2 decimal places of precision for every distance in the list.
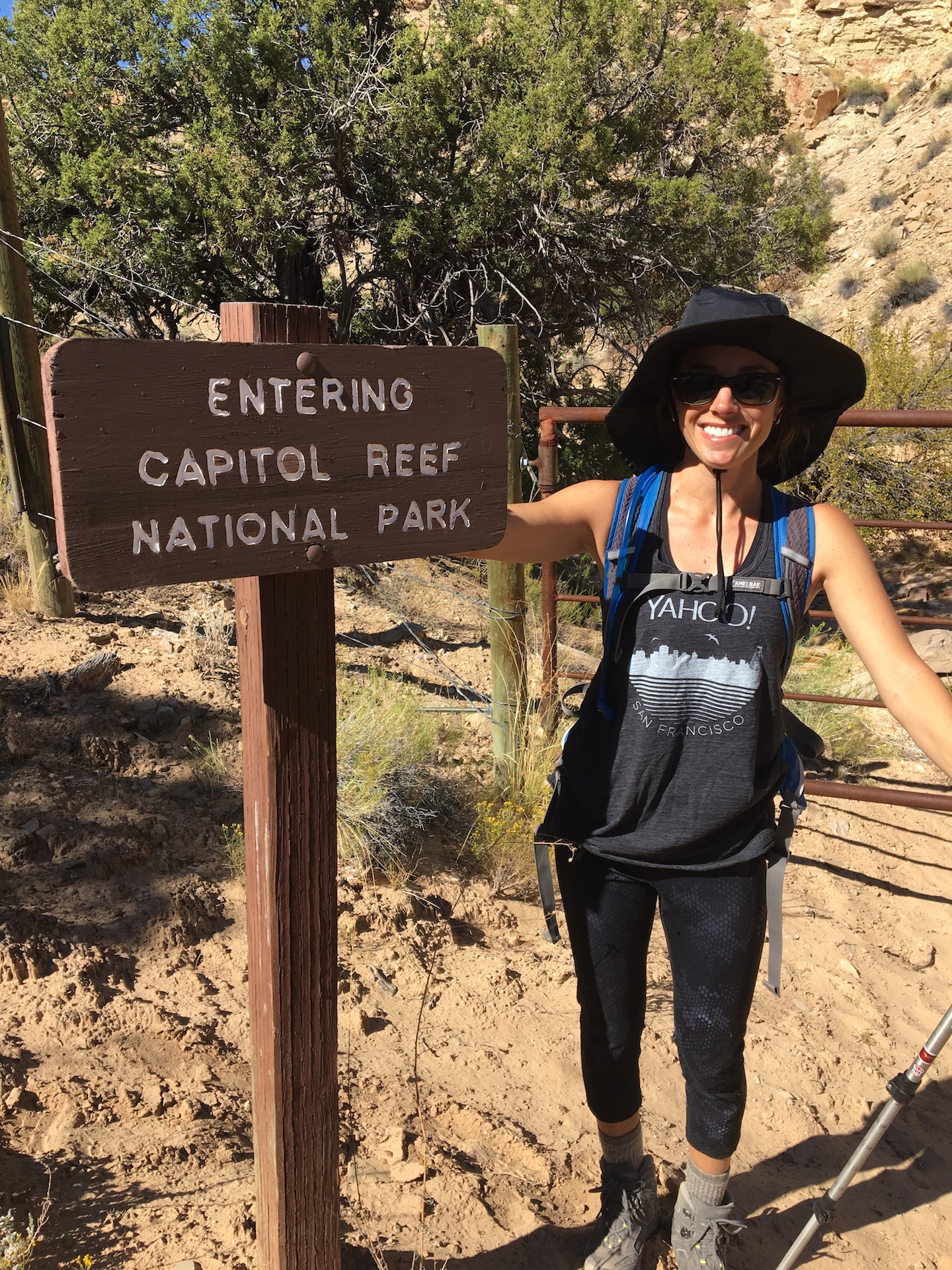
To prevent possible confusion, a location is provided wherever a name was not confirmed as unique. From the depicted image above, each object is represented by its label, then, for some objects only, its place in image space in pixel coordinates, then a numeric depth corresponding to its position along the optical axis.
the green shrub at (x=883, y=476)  9.13
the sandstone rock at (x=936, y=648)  7.29
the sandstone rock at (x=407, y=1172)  2.20
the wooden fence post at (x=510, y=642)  3.44
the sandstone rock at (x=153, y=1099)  2.25
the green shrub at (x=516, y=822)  3.38
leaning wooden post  4.29
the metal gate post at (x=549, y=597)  3.56
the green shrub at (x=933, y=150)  18.50
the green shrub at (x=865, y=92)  23.00
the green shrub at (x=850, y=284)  17.55
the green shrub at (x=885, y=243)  17.52
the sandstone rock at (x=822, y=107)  23.44
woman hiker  1.66
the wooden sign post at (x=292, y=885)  1.35
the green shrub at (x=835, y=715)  4.71
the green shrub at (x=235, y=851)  3.12
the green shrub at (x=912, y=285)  16.28
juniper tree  6.95
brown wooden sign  1.08
